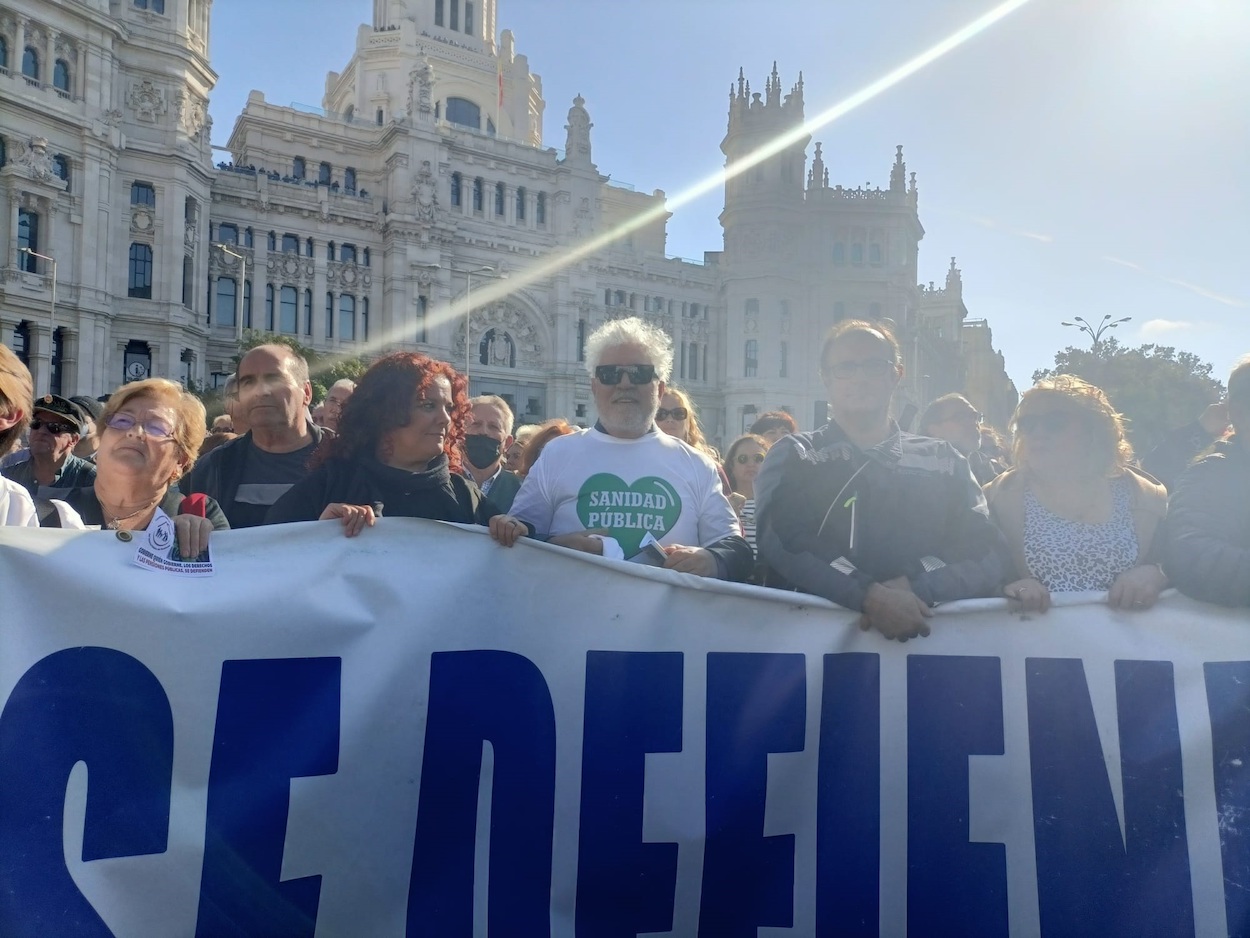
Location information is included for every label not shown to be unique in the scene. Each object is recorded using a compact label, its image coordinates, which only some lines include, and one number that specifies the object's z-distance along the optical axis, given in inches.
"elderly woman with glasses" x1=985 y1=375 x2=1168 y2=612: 126.5
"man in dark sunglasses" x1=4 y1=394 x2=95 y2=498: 178.5
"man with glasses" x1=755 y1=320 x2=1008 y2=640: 119.3
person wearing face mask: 224.8
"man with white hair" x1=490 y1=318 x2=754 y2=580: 134.0
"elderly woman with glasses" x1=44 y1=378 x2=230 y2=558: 112.2
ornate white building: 1460.4
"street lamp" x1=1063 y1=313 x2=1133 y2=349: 1448.1
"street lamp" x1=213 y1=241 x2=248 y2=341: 1690.9
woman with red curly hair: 124.9
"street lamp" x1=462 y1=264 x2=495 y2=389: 1853.3
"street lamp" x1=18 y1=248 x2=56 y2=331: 1307.8
